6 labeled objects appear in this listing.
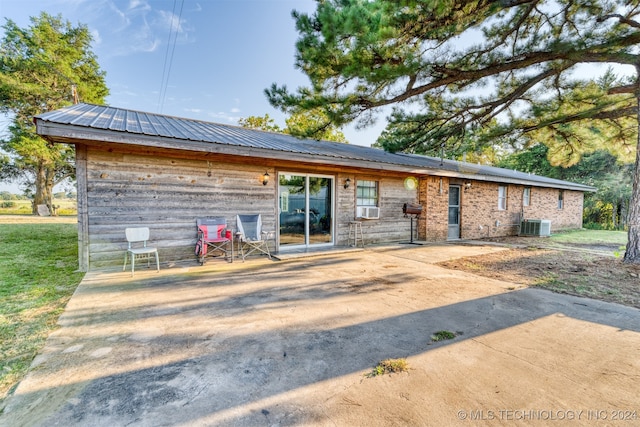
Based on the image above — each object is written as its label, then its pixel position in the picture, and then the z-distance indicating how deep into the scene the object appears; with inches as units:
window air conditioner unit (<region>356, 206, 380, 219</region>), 315.6
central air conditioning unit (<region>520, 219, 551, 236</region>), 447.5
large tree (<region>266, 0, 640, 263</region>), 187.2
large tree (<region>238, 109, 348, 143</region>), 764.0
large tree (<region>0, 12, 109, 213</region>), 678.5
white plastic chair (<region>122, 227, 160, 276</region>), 183.9
